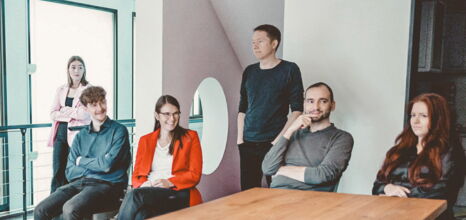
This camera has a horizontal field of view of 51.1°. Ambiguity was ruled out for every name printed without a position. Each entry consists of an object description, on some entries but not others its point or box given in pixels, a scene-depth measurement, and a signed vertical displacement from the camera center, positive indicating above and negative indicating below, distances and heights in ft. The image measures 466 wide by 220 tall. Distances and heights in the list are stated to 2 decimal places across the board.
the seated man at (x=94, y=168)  9.23 -2.02
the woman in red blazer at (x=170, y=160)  8.91 -1.71
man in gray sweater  7.95 -1.32
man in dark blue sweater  9.64 -0.52
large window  16.02 +0.62
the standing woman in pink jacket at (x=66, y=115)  11.99 -1.22
